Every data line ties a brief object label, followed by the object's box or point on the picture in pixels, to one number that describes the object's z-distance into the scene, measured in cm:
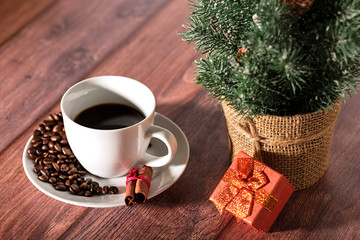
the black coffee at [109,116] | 92
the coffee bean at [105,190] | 86
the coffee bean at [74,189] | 84
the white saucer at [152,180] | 83
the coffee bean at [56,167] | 89
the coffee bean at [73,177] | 87
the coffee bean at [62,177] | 87
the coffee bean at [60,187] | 85
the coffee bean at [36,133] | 96
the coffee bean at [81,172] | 90
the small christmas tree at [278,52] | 67
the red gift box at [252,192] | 79
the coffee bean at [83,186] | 86
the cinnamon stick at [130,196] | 83
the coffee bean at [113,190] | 86
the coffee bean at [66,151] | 93
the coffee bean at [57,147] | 93
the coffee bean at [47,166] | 88
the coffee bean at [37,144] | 93
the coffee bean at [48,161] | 89
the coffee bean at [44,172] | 87
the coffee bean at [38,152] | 92
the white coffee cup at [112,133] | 82
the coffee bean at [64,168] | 89
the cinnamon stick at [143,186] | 83
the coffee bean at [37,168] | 88
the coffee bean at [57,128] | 97
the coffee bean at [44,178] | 86
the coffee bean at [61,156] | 92
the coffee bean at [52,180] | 86
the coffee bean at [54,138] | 95
